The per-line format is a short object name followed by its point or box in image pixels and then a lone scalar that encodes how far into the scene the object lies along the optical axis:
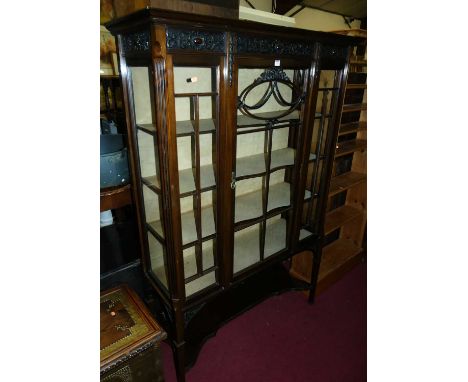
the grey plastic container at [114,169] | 1.64
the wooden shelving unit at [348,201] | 2.45
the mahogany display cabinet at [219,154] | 1.16
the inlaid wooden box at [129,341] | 1.39
